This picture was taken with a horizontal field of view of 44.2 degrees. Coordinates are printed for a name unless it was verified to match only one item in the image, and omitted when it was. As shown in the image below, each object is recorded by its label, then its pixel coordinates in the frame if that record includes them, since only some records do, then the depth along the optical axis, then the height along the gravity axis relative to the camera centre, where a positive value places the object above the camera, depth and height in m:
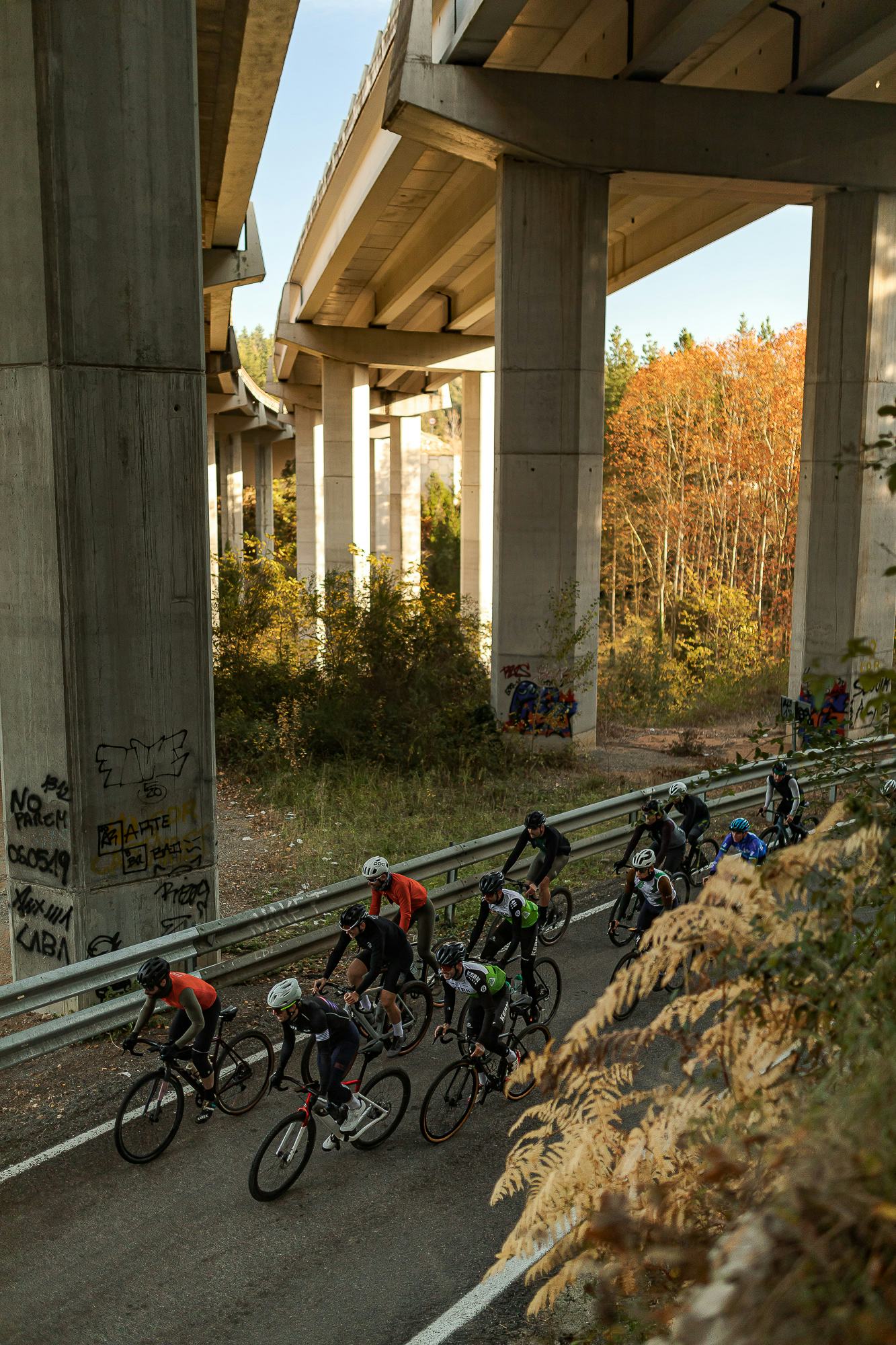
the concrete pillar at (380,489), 82.31 +1.34
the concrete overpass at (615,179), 18.34 +5.87
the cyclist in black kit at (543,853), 10.65 -3.35
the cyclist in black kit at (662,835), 11.20 -3.35
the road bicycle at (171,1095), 7.56 -4.22
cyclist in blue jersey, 10.45 -3.16
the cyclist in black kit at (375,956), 8.23 -3.44
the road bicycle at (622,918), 11.13 -4.20
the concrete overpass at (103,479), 9.05 +0.21
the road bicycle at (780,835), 12.32 -3.66
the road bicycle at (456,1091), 7.79 -4.22
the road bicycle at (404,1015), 8.49 -4.09
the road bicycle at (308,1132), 7.11 -4.23
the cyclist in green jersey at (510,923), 9.15 -3.52
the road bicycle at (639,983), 9.41 -4.29
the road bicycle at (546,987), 9.33 -4.14
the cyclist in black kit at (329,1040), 7.28 -3.60
